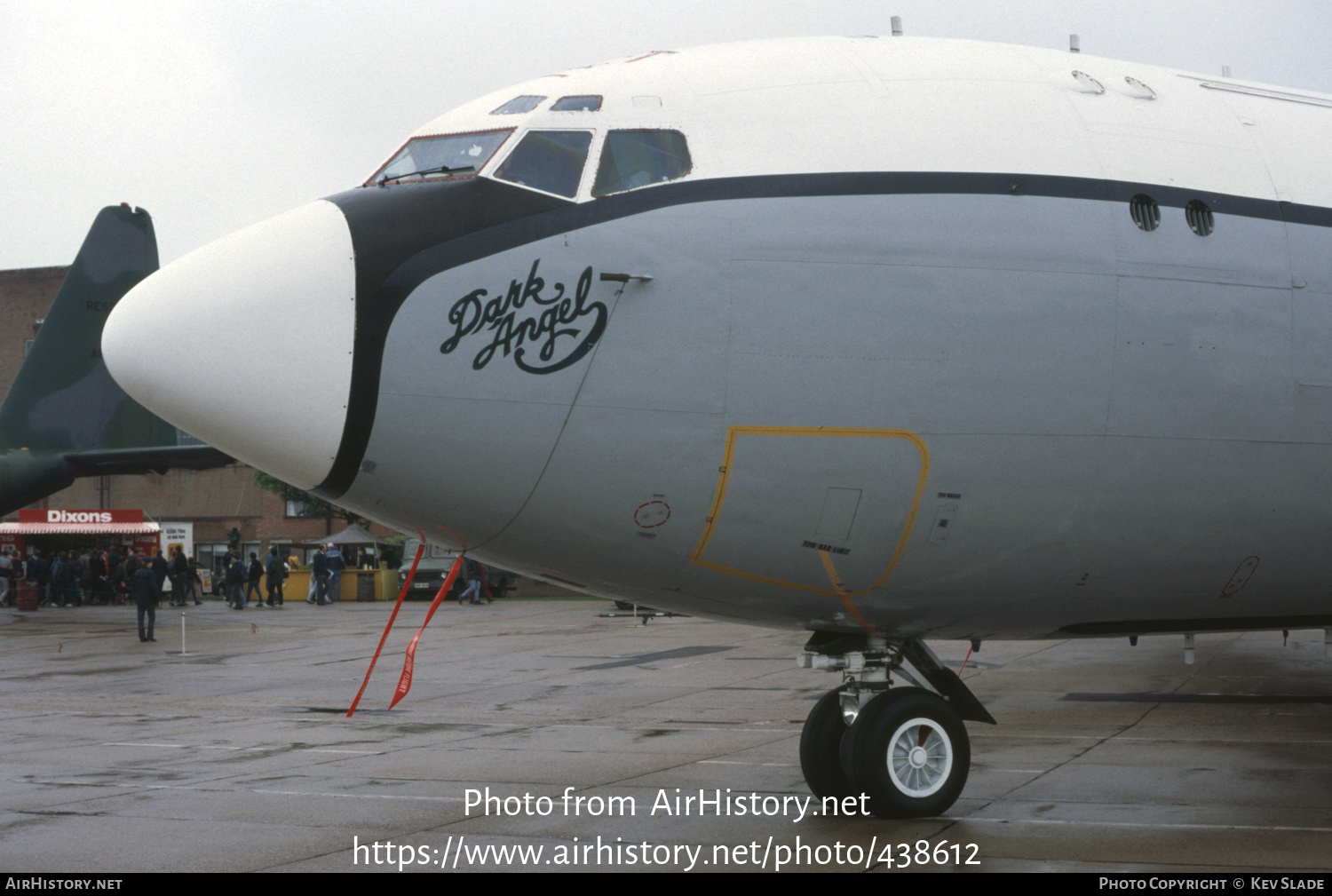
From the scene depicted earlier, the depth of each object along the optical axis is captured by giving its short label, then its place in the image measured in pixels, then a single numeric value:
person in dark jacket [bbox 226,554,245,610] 40.22
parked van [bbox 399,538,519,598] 43.75
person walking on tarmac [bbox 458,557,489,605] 42.41
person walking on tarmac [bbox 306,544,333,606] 43.44
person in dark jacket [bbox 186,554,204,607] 43.06
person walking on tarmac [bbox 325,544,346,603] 44.72
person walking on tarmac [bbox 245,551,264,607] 42.06
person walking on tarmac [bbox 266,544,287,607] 41.97
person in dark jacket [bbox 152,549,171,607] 33.78
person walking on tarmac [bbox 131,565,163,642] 27.41
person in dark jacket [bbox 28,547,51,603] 42.12
